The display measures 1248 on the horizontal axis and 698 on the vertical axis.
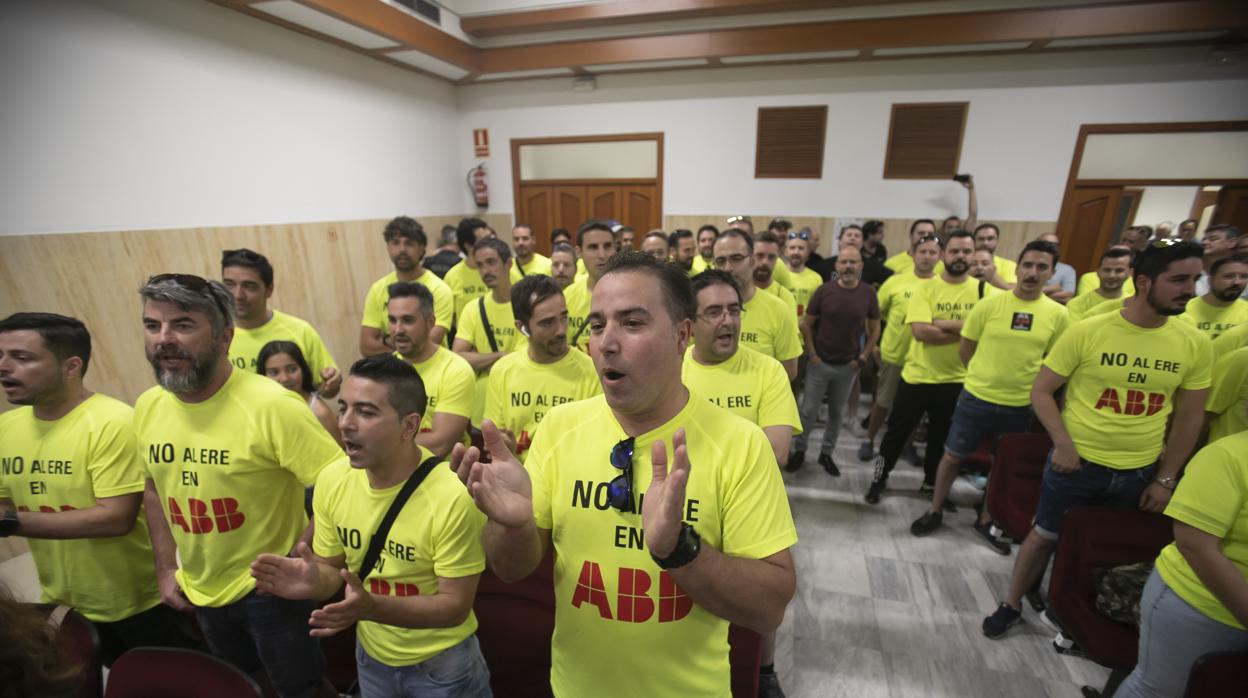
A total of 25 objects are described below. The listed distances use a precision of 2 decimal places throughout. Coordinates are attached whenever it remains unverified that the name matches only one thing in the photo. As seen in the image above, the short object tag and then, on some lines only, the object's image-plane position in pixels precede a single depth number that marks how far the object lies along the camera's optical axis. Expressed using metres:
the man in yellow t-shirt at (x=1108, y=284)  3.65
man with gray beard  1.69
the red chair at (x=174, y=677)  1.26
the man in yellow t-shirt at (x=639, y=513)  1.08
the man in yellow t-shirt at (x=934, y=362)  3.59
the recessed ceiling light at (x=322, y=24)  4.54
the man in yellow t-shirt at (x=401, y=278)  3.61
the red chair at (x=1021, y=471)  2.80
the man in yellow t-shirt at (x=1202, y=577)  1.50
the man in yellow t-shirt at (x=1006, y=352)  3.04
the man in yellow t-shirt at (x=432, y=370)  2.37
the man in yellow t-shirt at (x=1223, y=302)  2.74
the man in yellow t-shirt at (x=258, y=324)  2.56
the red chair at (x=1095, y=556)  2.02
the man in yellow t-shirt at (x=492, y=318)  3.33
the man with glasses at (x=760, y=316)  2.98
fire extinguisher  8.10
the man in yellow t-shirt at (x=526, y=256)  4.75
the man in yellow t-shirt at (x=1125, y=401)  2.26
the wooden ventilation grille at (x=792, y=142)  6.73
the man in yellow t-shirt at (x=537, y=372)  2.31
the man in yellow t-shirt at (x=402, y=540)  1.47
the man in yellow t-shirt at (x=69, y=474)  1.74
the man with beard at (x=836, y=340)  4.05
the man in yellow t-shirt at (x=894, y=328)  4.22
